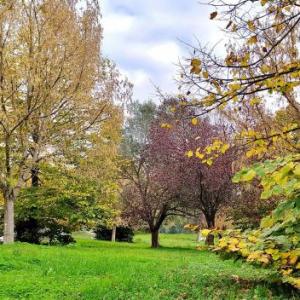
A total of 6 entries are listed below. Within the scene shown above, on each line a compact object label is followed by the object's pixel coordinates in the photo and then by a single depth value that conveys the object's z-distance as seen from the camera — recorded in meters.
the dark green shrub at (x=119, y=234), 33.72
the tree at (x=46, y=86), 14.24
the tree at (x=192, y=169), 22.27
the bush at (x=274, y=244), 4.88
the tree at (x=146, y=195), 24.69
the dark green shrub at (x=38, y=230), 21.02
